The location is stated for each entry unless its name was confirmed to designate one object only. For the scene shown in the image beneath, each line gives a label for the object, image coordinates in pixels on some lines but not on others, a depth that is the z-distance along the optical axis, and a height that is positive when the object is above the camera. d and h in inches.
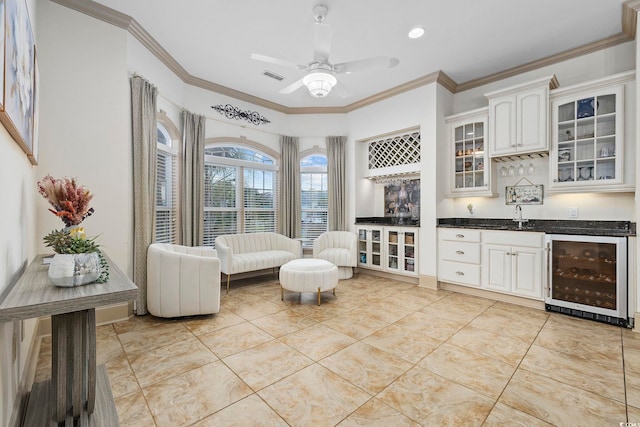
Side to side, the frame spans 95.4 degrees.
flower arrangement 58.2 -0.6
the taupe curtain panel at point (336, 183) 222.1 +20.6
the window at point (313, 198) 233.0 +9.5
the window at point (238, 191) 192.9 +13.3
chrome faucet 157.7 -3.8
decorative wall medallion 193.5 +66.9
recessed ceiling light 130.6 +80.8
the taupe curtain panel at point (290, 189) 219.6 +15.8
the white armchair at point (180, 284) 122.7 -31.4
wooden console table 47.3 -26.3
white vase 54.2 -11.2
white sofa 167.9 -27.1
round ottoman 142.6 -33.3
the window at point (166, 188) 157.8 +12.2
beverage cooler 116.9 -29.3
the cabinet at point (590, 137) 127.5 +33.5
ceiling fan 112.7 +57.4
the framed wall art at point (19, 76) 52.6 +29.3
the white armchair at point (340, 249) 196.9 -27.9
